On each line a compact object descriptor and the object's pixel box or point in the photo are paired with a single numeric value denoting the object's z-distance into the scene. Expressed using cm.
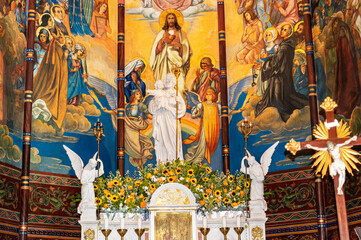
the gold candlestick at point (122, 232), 1218
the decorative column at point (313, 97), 1351
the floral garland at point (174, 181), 1243
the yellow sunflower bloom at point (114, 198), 1245
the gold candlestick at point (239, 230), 1214
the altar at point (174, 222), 1198
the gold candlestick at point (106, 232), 1223
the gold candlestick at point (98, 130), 1309
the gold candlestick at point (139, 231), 1222
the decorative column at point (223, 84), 1580
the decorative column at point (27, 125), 1328
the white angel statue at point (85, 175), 1288
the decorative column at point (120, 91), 1570
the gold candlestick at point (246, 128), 1268
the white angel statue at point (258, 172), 1276
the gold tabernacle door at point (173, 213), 1195
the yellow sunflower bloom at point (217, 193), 1245
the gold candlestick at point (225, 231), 1217
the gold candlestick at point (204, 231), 1210
